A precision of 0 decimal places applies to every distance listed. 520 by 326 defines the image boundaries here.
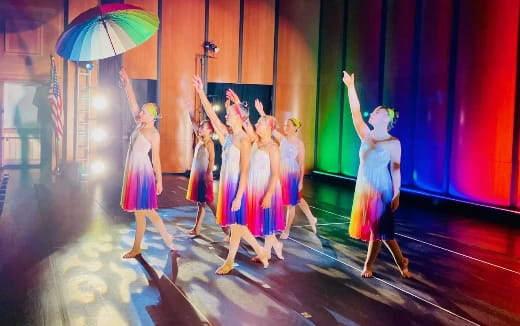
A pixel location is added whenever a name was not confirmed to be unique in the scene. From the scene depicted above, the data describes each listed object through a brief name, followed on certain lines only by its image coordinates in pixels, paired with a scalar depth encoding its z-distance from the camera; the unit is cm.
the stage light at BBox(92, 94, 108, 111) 1233
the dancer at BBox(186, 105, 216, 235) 616
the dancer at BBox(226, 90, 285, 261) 481
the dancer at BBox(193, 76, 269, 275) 460
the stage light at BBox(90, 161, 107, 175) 1227
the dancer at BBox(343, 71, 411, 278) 457
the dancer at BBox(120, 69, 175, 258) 504
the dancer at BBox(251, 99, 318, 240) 619
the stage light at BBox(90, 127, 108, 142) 1238
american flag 1117
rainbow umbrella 451
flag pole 1186
